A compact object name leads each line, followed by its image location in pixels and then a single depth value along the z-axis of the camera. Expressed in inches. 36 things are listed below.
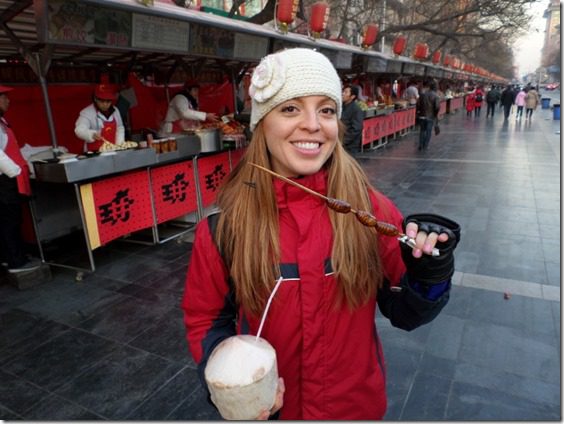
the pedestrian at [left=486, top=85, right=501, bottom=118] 959.6
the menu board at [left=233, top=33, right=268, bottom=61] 278.8
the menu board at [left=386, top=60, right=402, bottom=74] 618.8
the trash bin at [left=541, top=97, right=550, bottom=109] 1273.4
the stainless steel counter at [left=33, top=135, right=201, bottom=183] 177.0
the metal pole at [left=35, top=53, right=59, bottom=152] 181.2
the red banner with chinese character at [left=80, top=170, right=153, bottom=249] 191.6
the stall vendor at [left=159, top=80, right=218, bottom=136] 278.1
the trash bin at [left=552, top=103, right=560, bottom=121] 853.2
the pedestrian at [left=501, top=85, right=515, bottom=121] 905.3
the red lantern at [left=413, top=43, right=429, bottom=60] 816.9
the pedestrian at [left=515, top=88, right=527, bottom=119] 868.8
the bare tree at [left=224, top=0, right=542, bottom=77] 669.9
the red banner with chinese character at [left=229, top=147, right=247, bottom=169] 283.3
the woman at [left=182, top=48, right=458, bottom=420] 52.6
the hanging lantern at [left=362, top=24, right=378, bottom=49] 540.1
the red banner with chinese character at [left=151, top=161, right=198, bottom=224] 227.6
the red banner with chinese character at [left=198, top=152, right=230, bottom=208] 259.8
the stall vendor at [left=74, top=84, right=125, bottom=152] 210.2
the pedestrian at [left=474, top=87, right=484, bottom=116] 1020.4
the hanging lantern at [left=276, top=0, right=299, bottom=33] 323.3
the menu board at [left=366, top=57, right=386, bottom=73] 525.9
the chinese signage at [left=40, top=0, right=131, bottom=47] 155.5
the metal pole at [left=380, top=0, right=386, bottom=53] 900.7
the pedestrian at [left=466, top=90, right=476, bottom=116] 1031.6
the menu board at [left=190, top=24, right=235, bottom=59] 236.5
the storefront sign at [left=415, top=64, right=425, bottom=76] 792.9
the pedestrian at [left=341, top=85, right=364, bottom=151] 325.1
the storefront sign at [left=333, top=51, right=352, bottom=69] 417.4
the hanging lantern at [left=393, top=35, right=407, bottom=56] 673.0
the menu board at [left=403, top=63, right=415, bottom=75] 716.0
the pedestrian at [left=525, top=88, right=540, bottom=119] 826.3
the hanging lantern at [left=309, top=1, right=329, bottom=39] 370.0
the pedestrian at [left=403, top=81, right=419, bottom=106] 749.8
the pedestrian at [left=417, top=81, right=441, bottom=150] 491.5
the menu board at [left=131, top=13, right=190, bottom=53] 194.4
